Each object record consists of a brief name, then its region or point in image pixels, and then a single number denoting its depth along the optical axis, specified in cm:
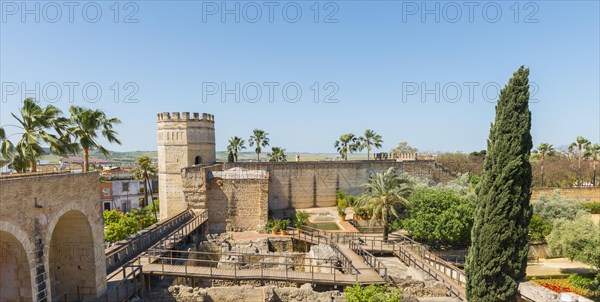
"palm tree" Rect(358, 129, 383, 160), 4634
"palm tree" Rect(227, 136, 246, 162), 4420
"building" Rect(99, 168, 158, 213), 4125
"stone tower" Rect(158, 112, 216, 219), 2828
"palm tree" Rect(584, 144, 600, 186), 4191
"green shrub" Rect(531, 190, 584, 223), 2536
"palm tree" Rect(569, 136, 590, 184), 4196
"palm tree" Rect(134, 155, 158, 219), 3108
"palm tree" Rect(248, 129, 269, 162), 4623
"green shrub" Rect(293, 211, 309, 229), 2500
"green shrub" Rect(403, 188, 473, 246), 2080
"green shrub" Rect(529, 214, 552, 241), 2302
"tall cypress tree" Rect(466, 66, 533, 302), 1288
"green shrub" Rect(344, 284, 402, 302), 1098
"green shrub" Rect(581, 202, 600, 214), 3428
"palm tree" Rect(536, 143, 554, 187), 4219
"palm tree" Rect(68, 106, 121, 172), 1831
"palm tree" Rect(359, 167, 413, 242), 2247
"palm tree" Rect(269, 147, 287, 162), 4647
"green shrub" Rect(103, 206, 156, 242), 2277
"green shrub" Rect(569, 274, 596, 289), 1695
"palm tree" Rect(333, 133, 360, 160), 4641
